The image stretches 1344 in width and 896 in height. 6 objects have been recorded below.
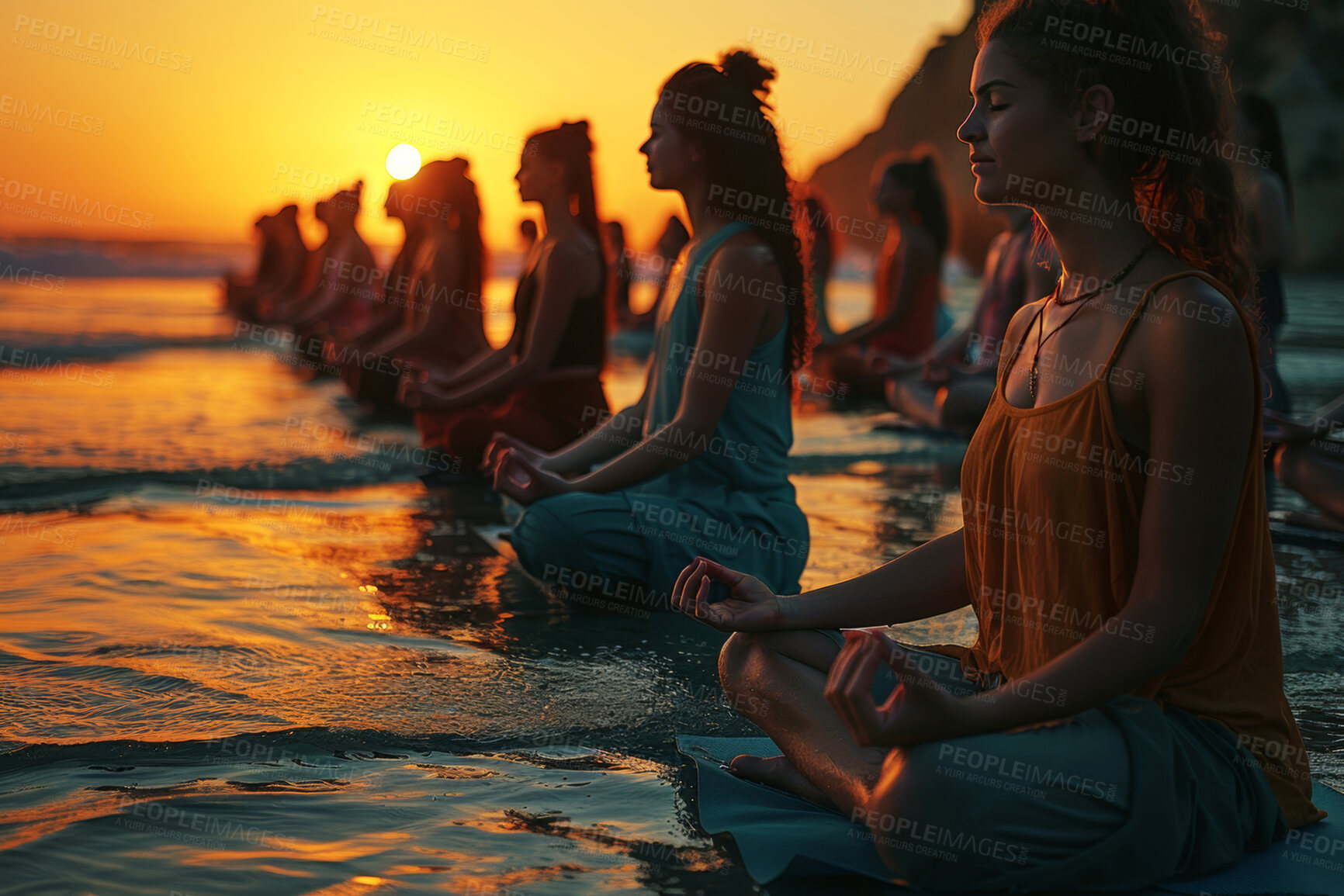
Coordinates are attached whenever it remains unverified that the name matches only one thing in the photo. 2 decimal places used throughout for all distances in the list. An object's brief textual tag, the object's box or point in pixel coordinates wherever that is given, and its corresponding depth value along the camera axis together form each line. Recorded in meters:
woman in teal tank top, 3.74
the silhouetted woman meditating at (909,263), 9.64
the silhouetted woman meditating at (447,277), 7.94
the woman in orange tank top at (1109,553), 1.82
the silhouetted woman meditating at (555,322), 5.46
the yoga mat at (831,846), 1.99
